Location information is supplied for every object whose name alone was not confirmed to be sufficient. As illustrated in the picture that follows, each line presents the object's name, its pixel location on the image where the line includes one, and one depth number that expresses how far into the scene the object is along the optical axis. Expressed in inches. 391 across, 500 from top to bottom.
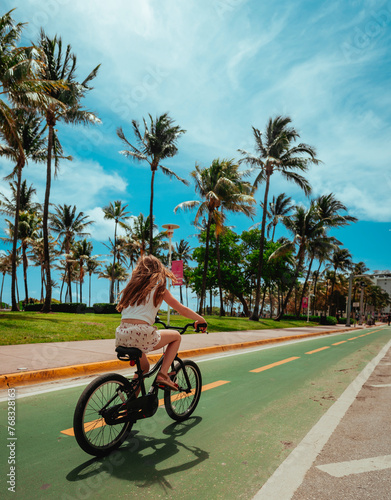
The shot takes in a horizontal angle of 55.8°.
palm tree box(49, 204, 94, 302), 1859.0
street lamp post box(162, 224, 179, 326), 502.8
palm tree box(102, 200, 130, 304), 1910.7
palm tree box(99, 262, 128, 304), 2974.9
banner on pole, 498.9
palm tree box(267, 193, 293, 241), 1676.9
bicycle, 119.8
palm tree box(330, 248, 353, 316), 2524.6
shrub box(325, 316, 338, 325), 1967.2
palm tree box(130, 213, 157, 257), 1719.2
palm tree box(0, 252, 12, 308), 2331.9
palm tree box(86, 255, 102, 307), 2520.7
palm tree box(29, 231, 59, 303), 1826.4
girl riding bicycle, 132.5
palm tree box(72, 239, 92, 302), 2212.1
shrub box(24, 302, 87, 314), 1195.9
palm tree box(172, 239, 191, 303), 2456.9
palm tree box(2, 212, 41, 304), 1492.4
